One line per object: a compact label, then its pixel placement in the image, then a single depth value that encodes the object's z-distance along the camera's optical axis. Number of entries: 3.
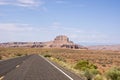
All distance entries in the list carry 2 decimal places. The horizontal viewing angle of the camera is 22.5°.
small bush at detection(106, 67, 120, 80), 17.59
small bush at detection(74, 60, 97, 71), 30.81
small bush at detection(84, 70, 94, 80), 18.67
